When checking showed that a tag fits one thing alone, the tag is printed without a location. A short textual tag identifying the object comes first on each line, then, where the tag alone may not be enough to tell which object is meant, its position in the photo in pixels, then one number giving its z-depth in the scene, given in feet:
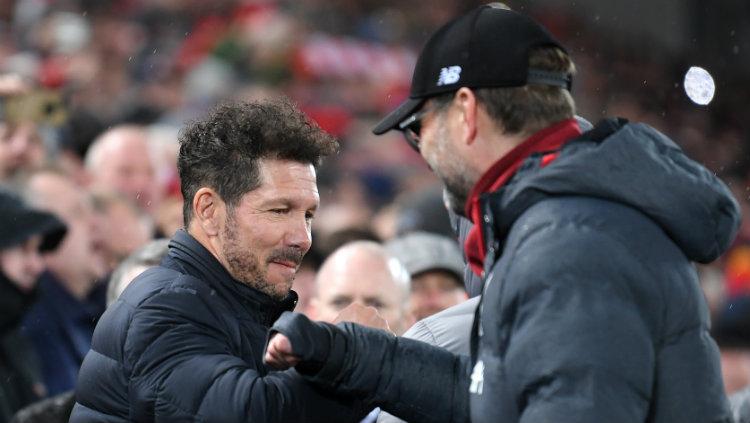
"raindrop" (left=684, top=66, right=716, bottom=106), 117.59
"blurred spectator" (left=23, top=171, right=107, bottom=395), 39.06
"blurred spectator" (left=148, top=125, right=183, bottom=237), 41.45
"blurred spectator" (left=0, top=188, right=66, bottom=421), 36.32
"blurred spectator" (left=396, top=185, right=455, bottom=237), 49.68
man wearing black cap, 17.30
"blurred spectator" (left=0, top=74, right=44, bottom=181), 45.42
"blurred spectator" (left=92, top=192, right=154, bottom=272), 44.11
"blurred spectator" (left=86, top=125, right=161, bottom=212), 48.44
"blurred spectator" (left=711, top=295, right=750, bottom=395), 40.55
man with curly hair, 20.68
